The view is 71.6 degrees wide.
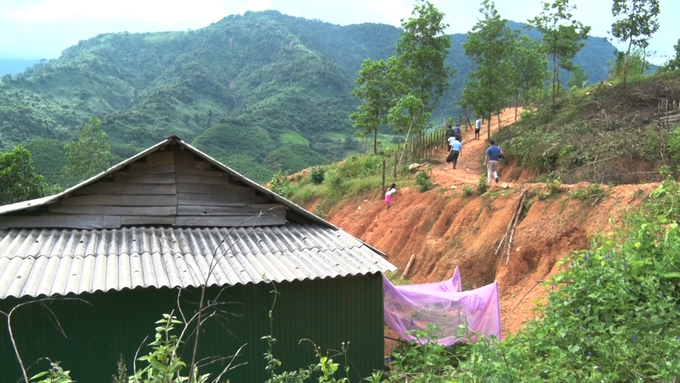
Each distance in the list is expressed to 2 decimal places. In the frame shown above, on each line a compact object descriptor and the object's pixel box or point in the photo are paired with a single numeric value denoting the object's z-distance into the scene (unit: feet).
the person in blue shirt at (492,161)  44.91
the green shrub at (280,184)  78.46
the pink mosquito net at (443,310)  23.47
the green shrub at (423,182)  51.72
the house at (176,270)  17.33
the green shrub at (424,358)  15.10
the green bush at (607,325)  12.39
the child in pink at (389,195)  54.19
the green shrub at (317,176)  79.30
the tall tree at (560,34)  69.67
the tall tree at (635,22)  68.85
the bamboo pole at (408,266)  43.26
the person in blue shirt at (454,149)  56.31
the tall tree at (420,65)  70.85
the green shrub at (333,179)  68.64
